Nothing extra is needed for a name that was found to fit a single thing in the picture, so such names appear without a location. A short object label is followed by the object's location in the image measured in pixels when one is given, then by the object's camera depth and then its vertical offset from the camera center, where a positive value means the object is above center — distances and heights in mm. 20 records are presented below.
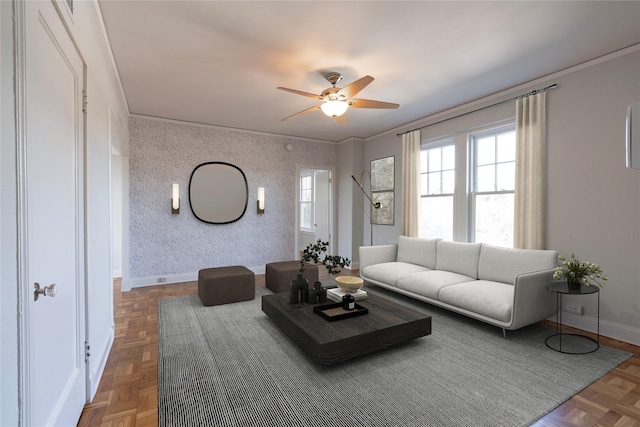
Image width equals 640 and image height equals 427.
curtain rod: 3323 +1344
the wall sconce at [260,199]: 5714 +201
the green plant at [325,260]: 2967 -491
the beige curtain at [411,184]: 4961 +426
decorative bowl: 3035 -738
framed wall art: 5559 +386
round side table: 2626 -974
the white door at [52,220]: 1150 -48
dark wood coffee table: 2264 -963
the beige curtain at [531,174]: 3381 +409
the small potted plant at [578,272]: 2699 -565
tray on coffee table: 2636 -922
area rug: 1825 -1226
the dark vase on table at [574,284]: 2703 -672
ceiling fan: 3059 +1145
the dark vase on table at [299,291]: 3066 -825
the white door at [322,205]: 6836 +112
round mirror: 5234 +306
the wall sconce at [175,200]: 4988 +159
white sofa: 2840 -815
